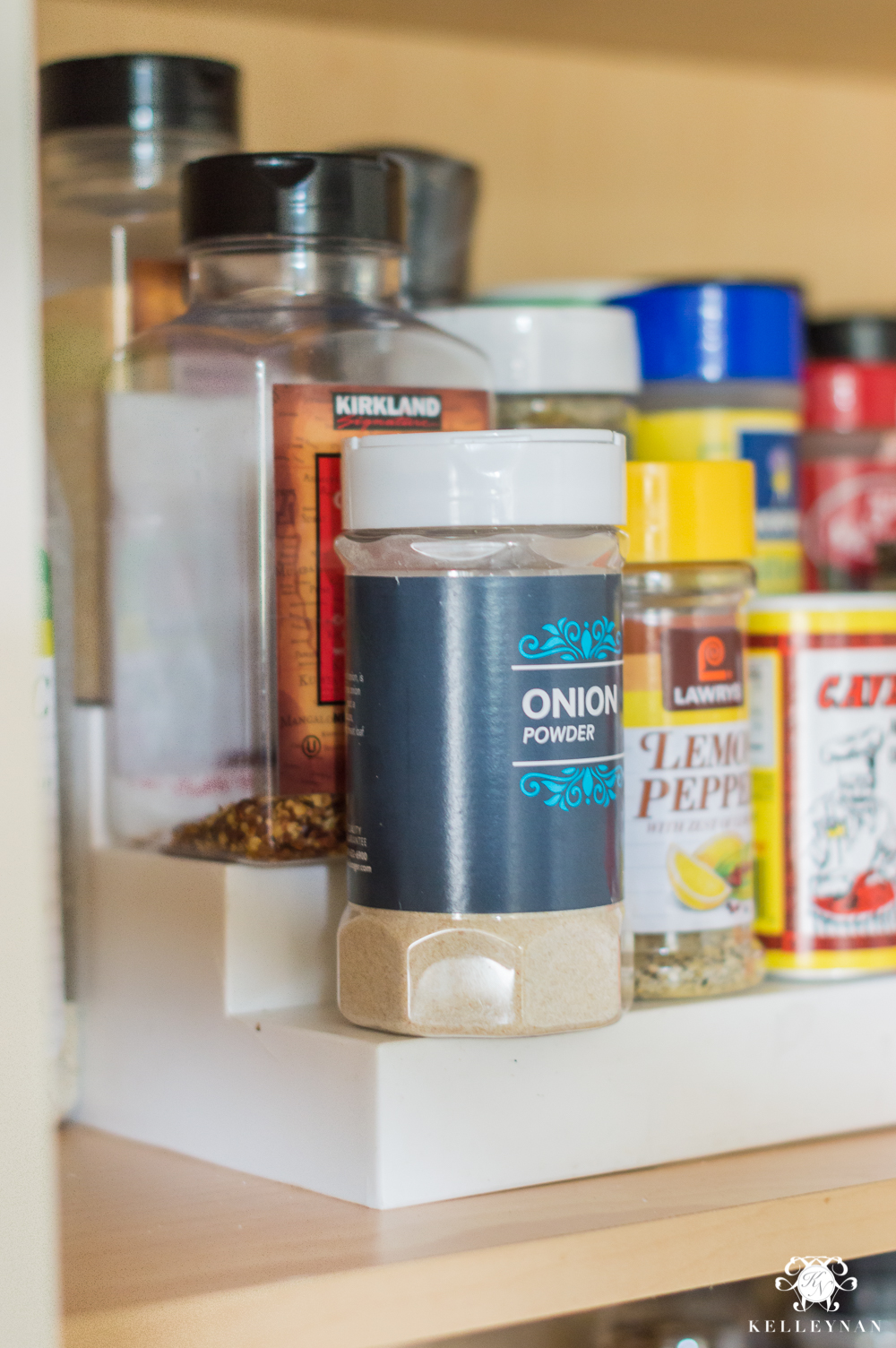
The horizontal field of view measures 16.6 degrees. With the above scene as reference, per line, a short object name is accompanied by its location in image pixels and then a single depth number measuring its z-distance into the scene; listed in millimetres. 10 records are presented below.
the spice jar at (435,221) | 727
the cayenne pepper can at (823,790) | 677
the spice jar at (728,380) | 744
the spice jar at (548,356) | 683
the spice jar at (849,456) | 813
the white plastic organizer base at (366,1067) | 614
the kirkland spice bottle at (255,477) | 644
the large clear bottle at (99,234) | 688
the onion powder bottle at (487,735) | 594
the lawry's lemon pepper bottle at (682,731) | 650
